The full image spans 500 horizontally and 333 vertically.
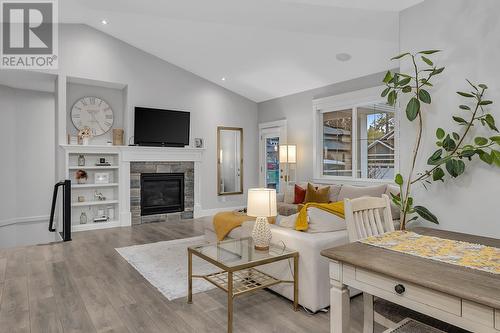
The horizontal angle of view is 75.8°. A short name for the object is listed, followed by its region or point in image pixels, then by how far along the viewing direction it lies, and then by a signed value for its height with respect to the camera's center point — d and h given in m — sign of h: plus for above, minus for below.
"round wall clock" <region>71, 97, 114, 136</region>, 6.13 +1.04
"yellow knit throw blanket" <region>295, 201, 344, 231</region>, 2.84 -0.40
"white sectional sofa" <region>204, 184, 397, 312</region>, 2.59 -0.81
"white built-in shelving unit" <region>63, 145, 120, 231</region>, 5.86 -0.38
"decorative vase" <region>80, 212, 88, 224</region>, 6.00 -0.94
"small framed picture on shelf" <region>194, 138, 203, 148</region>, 7.21 +0.56
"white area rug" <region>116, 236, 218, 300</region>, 3.16 -1.16
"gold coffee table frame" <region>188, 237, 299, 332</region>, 2.36 -0.71
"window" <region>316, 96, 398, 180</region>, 5.52 +0.48
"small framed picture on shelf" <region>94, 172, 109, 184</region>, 6.24 -0.20
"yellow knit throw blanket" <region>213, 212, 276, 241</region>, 3.52 -0.61
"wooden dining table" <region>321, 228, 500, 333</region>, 1.17 -0.49
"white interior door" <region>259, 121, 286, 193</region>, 7.72 +0.31
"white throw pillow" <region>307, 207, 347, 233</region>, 2.81 -0.47
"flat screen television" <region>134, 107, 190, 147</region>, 6.40 +0.83
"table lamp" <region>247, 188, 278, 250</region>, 2.73 -0.38
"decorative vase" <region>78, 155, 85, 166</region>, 6.05 +0.15
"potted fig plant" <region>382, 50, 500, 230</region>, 2.47 +0.26
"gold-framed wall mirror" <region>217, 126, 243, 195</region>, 7.66 +0.18
